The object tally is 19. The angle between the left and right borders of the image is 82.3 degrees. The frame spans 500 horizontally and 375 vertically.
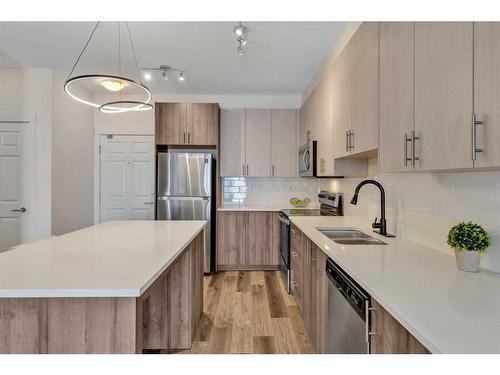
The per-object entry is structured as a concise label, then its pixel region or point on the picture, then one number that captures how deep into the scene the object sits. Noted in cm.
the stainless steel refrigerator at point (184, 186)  400
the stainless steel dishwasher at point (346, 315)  120
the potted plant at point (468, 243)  120
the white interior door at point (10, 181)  361
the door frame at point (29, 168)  360
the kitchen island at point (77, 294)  105
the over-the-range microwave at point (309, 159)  335
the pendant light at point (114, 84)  201
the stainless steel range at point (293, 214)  331
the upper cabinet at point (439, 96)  92
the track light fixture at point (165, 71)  350
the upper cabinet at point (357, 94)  179
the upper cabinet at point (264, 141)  439
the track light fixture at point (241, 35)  249
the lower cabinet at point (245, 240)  411
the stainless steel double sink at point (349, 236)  207
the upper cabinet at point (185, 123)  420
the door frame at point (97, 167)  452
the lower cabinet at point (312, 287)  184
